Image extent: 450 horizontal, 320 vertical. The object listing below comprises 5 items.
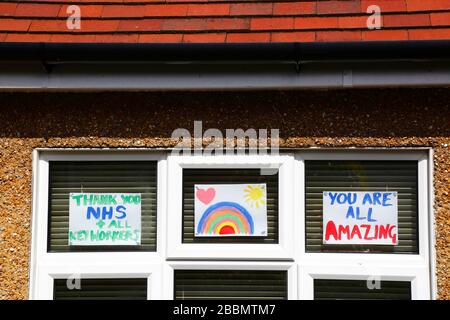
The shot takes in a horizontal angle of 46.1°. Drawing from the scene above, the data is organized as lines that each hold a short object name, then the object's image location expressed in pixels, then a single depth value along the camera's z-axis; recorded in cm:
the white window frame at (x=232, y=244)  347
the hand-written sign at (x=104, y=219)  355
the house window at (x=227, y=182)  353
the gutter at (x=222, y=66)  317
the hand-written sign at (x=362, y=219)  348
